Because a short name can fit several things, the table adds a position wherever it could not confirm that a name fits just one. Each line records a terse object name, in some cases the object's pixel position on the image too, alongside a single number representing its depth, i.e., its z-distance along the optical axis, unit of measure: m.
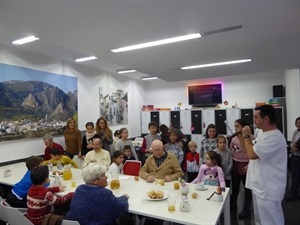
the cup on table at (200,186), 2.49
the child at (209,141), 3.80
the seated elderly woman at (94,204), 1.84
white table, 1.85
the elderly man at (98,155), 3.68
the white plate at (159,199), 2.22
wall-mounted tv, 7.81
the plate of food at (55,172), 3.27
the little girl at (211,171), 2.87
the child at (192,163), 3.76
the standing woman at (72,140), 5.04
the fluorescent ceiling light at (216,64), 4.66
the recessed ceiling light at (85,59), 5.24
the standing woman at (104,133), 4.65
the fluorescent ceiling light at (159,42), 3.16
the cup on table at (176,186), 2.54
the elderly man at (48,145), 4.46
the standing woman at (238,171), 3.36
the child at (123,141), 4.40
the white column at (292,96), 5.63
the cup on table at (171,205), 1.99
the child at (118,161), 3.45
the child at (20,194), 2.66
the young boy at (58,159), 3.93
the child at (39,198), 2.21
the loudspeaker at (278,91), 6.79
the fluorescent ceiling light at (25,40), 3.86
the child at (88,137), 4.67
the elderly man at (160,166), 3.02
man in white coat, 2.20
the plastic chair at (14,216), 1.95
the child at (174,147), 3.73
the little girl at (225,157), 3.42
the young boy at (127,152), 4.03
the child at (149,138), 4.55
